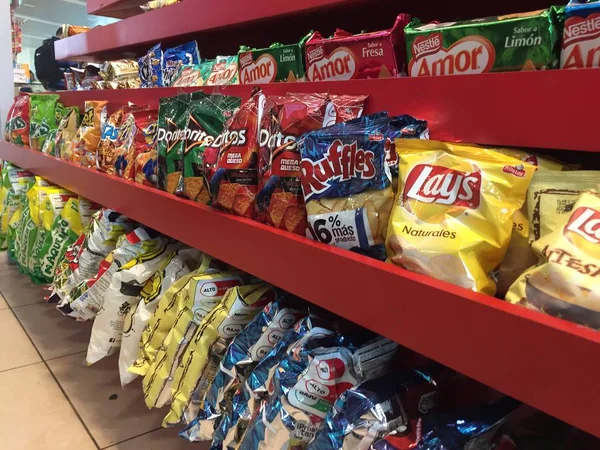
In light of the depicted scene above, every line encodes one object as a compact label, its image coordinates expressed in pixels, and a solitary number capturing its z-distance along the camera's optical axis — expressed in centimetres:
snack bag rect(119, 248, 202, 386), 158
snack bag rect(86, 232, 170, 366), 166
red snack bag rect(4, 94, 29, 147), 300
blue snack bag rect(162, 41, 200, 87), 204
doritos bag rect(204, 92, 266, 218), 123
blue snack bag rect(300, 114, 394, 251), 96
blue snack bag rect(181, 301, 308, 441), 121
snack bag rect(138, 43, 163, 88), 211
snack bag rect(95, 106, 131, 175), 201
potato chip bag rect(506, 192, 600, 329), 65
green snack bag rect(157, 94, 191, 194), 155
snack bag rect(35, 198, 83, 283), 232
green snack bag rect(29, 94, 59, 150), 279
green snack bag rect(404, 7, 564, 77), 89
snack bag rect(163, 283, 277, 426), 130
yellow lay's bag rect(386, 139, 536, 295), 81
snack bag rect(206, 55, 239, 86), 171
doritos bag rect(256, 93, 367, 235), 110
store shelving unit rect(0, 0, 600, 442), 64
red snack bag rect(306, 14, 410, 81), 117
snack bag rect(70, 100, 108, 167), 220
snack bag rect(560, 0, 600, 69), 84
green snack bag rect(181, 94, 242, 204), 144
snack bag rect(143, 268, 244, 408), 138
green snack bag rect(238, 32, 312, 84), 140
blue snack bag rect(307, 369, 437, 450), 87
